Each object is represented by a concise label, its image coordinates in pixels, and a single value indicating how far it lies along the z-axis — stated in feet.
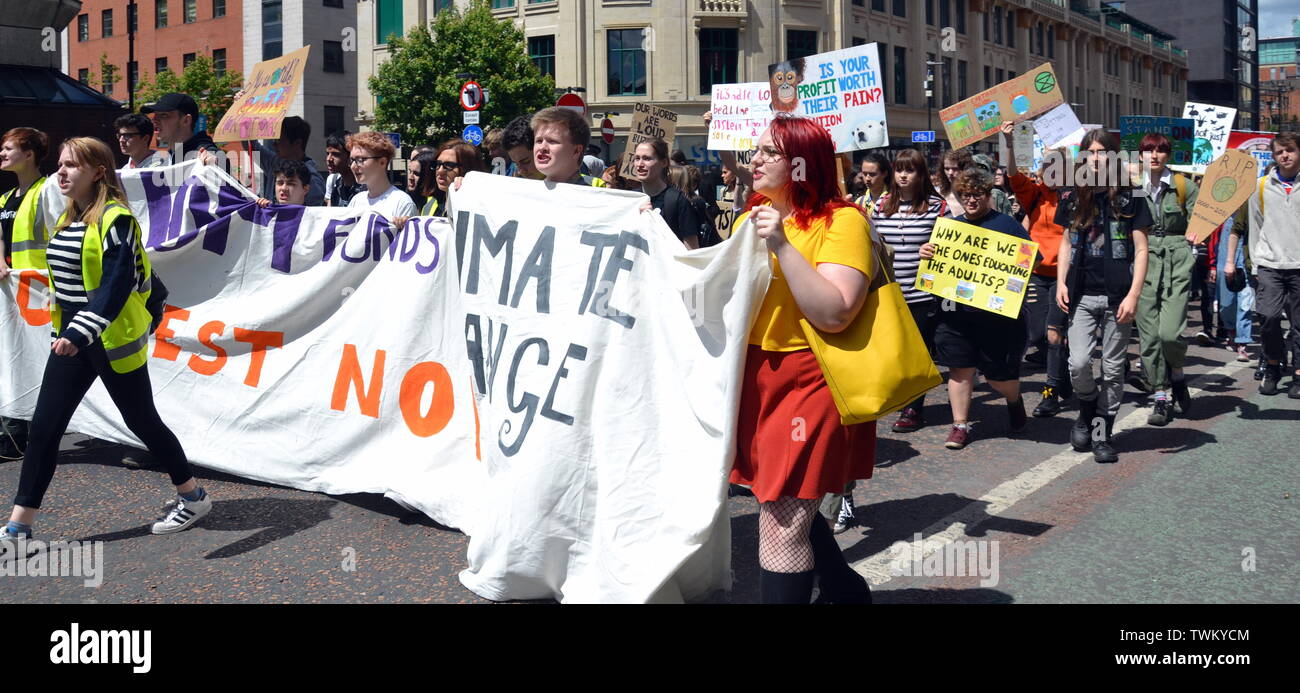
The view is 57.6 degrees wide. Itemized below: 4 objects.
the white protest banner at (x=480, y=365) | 12.76
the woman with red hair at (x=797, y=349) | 10.78
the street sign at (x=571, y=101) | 60.08
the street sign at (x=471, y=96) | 73.83
